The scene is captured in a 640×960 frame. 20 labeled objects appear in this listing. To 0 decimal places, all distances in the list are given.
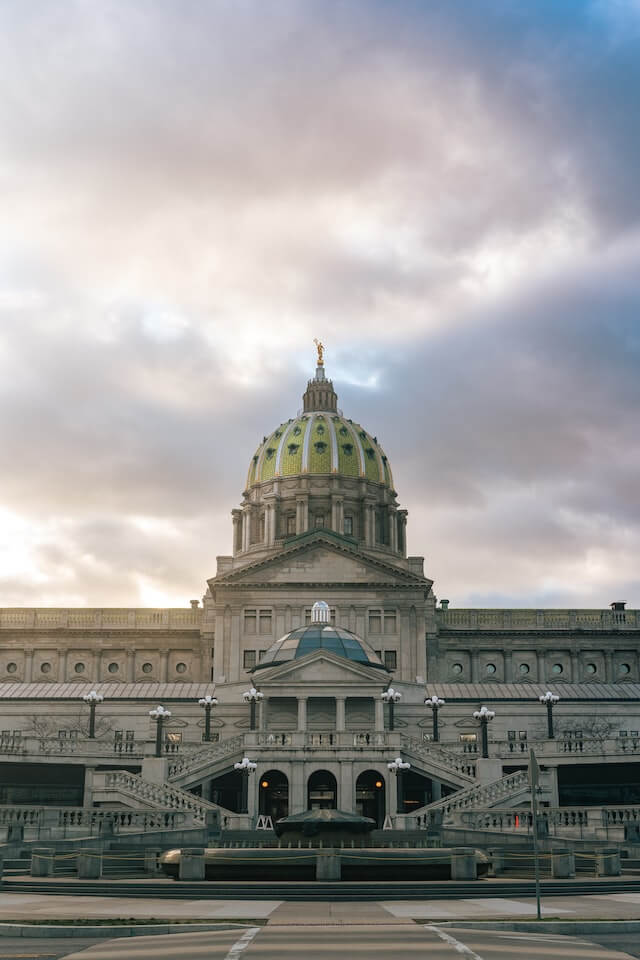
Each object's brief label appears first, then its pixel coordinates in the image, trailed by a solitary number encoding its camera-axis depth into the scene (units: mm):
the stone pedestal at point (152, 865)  38812
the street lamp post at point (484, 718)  68962
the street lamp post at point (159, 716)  71338
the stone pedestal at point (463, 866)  34531
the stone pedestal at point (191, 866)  34562
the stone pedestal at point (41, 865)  37219
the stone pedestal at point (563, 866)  35562
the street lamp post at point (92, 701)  74500
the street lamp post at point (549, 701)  73000
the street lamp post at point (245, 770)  69062
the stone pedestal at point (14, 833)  45094
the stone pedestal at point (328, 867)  33781
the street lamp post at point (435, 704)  74875
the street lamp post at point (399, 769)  68875
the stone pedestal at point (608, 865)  36812
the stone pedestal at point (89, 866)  36750
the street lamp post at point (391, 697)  76381
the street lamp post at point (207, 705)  76356
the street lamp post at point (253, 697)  75188
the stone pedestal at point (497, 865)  37812
